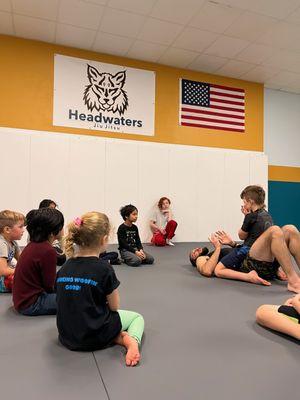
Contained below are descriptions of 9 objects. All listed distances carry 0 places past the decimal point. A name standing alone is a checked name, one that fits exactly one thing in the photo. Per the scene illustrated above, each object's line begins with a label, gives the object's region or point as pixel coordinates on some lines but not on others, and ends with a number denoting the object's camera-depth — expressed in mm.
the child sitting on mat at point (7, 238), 2611
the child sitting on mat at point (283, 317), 1775
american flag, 7043
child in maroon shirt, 2086
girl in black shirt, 1540
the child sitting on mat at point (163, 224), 6113
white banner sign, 6145
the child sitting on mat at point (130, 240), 4012
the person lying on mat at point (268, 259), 2824
